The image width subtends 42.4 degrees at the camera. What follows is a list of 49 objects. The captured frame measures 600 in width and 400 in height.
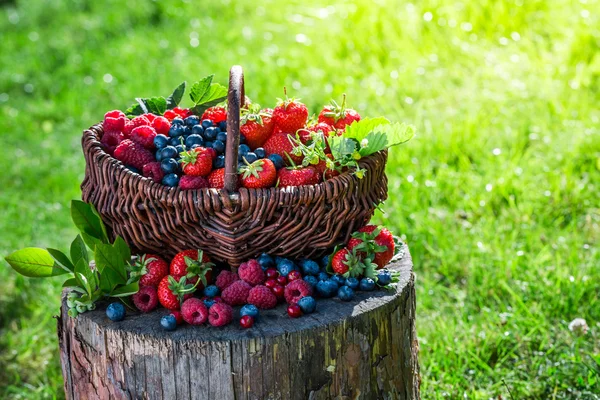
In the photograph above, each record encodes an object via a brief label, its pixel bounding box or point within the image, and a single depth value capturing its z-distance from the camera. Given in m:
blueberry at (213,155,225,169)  2.15
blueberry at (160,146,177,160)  2.13
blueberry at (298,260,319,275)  2.13
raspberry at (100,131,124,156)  2.30
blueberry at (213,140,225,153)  2.18
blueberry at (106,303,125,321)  2.03
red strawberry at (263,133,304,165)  2.19
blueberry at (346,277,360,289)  2.11
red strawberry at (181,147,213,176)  2.09
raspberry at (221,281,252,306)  2.07
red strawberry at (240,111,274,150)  2.24
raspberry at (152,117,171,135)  2.31
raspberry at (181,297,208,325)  1.98
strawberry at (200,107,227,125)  2.38
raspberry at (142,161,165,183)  2.12
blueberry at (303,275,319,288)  2.12
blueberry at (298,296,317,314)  2.01
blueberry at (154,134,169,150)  2.19
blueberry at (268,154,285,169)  2.14
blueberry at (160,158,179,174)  2.10
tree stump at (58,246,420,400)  1.94
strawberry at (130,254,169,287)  2.11
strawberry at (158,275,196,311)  2.03
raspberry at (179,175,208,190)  2.07
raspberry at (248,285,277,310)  2.06
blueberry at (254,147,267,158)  2.17
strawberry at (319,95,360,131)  2.34
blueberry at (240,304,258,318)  1.98
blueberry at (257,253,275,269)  2.09
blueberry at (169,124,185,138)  2.24
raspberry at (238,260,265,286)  2.08
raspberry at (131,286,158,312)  2.10
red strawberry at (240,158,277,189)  2.05
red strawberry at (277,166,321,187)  2.09
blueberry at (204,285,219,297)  2.07
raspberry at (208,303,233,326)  1.97
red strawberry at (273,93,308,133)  2.29
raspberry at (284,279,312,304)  2.07
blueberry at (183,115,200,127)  2.29
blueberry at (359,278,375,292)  2.13
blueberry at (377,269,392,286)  2.15
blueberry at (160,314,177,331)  1.96
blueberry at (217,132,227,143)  2.20
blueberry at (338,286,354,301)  2.08
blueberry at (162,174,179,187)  2.08
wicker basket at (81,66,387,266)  2.00
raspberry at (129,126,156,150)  2.24
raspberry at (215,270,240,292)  2.11
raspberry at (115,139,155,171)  2.18
